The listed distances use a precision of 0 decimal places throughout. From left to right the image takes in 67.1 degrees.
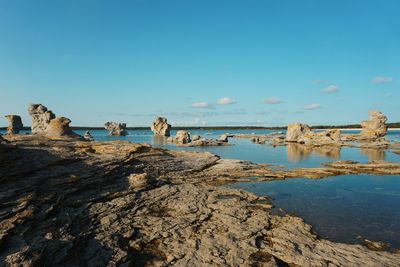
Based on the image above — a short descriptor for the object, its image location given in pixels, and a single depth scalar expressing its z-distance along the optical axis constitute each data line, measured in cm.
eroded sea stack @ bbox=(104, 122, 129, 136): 18550
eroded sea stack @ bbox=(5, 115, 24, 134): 11206
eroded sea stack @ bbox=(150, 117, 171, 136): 17588
